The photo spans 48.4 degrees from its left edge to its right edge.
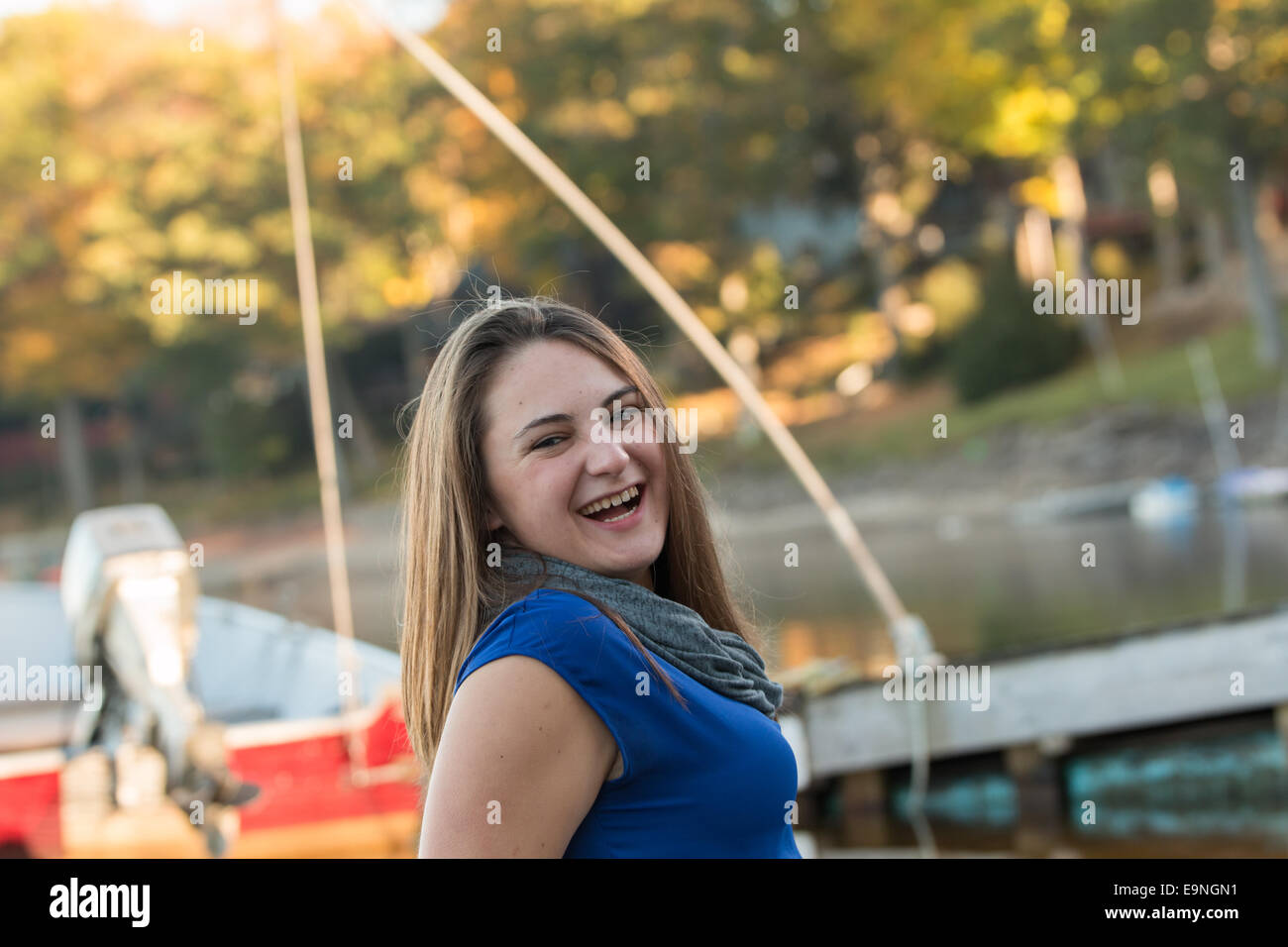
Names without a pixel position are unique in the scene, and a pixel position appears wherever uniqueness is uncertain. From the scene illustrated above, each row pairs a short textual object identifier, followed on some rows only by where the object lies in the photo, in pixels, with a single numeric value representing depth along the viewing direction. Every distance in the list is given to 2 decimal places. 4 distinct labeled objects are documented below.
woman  1.44
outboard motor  7.62
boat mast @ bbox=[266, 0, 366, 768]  7.07
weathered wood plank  8.43
